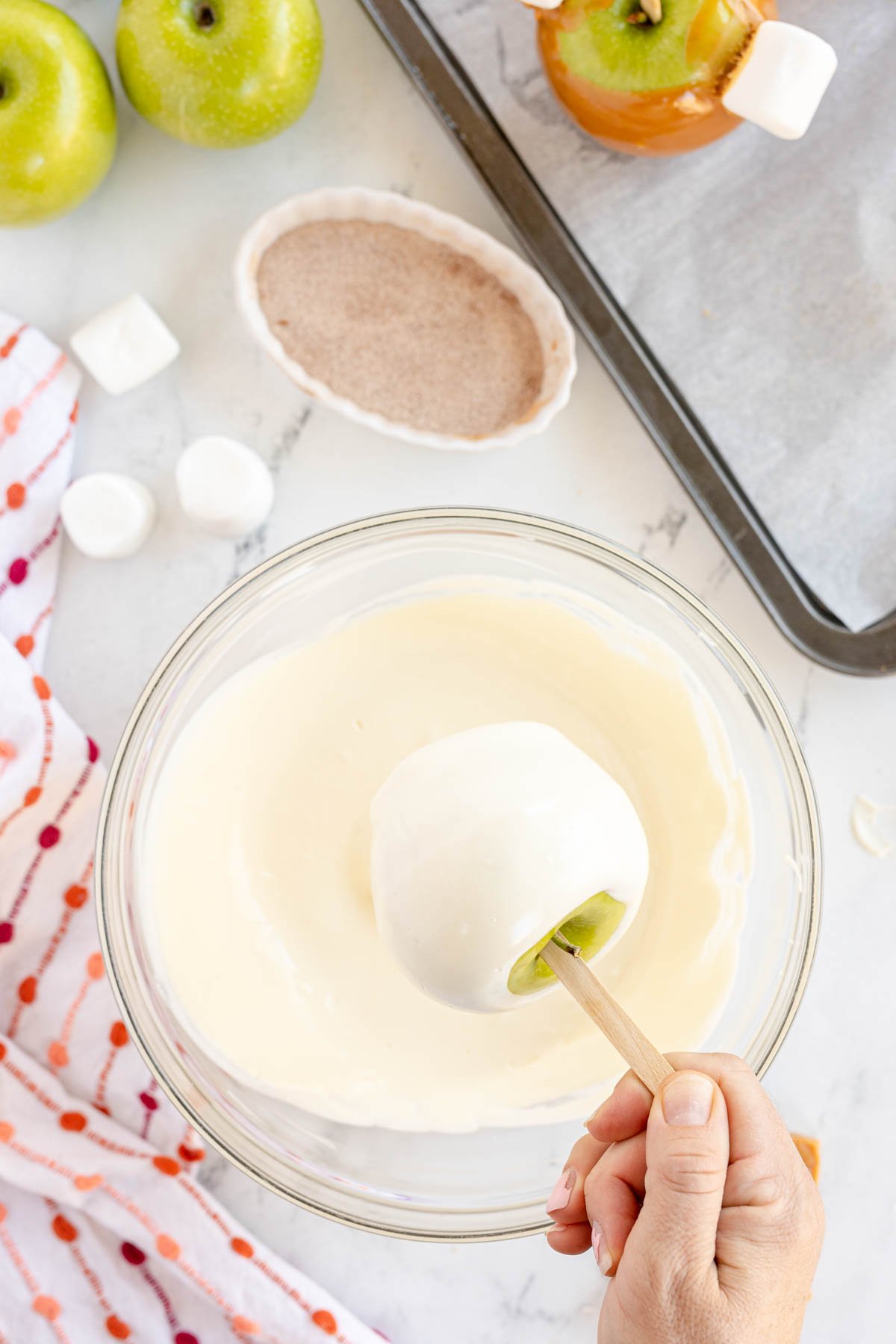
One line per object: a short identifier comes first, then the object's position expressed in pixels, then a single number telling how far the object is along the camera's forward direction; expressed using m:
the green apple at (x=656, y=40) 0.70
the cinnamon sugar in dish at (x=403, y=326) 0.84
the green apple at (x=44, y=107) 0.76
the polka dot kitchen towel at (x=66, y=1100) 0.80
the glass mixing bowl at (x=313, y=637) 0.72
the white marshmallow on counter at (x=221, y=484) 0.81
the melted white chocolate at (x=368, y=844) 0.77
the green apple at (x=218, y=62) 0.77
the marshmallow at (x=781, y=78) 0.70
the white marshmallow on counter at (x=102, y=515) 0.82
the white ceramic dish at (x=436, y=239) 0.81
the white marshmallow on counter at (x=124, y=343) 0.83
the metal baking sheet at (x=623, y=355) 0.80
